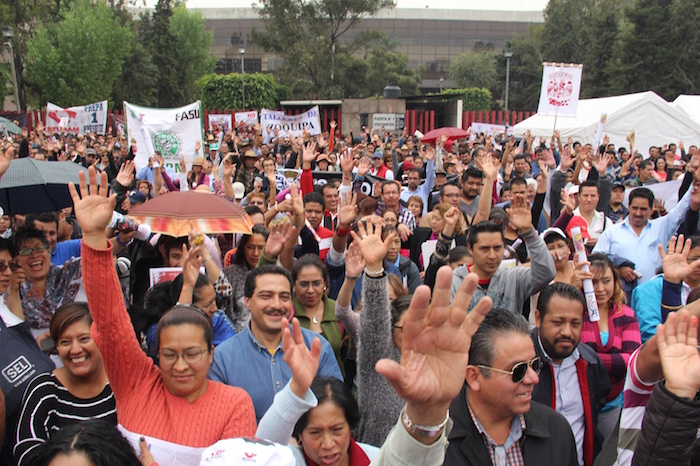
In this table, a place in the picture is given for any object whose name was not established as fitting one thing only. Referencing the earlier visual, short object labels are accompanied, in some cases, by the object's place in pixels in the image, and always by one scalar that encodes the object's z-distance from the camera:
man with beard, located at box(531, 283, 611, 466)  3.02
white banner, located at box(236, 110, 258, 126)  19.67
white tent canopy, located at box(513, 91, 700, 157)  19.48
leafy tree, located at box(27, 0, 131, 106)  33.56
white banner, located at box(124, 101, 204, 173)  10.16
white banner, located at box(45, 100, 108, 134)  18.64
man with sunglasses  2.26
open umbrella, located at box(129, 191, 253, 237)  4.48
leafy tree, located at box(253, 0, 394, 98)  42.31
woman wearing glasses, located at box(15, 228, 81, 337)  3.78
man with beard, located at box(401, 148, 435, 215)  8.45
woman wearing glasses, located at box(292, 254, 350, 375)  3.71
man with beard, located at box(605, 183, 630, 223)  7.93
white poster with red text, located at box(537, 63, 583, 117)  13.08
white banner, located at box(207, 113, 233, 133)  20.82
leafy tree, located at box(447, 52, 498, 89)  65.19
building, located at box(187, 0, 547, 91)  85.31
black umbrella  4.96
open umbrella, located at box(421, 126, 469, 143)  13.42
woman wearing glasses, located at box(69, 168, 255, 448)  2.44
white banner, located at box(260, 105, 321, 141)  16.45
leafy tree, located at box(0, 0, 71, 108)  35.66
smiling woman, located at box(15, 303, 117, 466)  2.56
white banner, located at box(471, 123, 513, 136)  19.02
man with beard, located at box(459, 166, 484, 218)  6.97
